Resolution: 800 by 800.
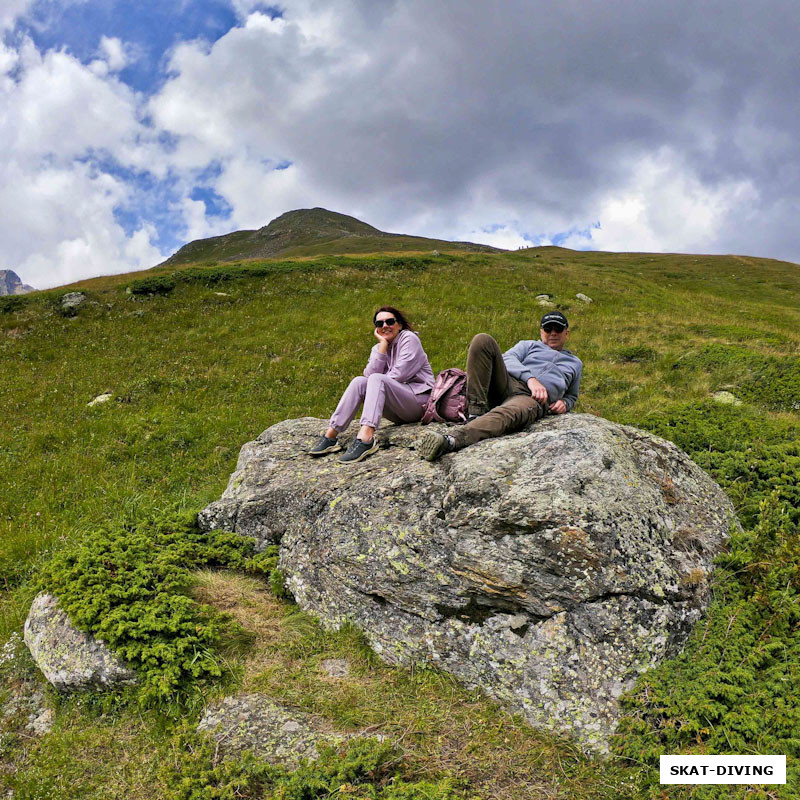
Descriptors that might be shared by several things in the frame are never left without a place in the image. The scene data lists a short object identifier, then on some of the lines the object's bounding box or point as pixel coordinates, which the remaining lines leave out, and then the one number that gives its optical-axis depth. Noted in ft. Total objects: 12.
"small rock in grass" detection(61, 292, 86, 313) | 80.12
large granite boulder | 15.76
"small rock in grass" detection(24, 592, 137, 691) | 17.52
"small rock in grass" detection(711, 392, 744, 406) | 40.33
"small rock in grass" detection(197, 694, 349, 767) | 14.83
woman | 25.44
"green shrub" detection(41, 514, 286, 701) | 17.53
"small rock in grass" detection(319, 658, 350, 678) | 18.02
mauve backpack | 26.96
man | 23.07
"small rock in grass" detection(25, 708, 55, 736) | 17.00
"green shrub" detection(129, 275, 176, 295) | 86.43
